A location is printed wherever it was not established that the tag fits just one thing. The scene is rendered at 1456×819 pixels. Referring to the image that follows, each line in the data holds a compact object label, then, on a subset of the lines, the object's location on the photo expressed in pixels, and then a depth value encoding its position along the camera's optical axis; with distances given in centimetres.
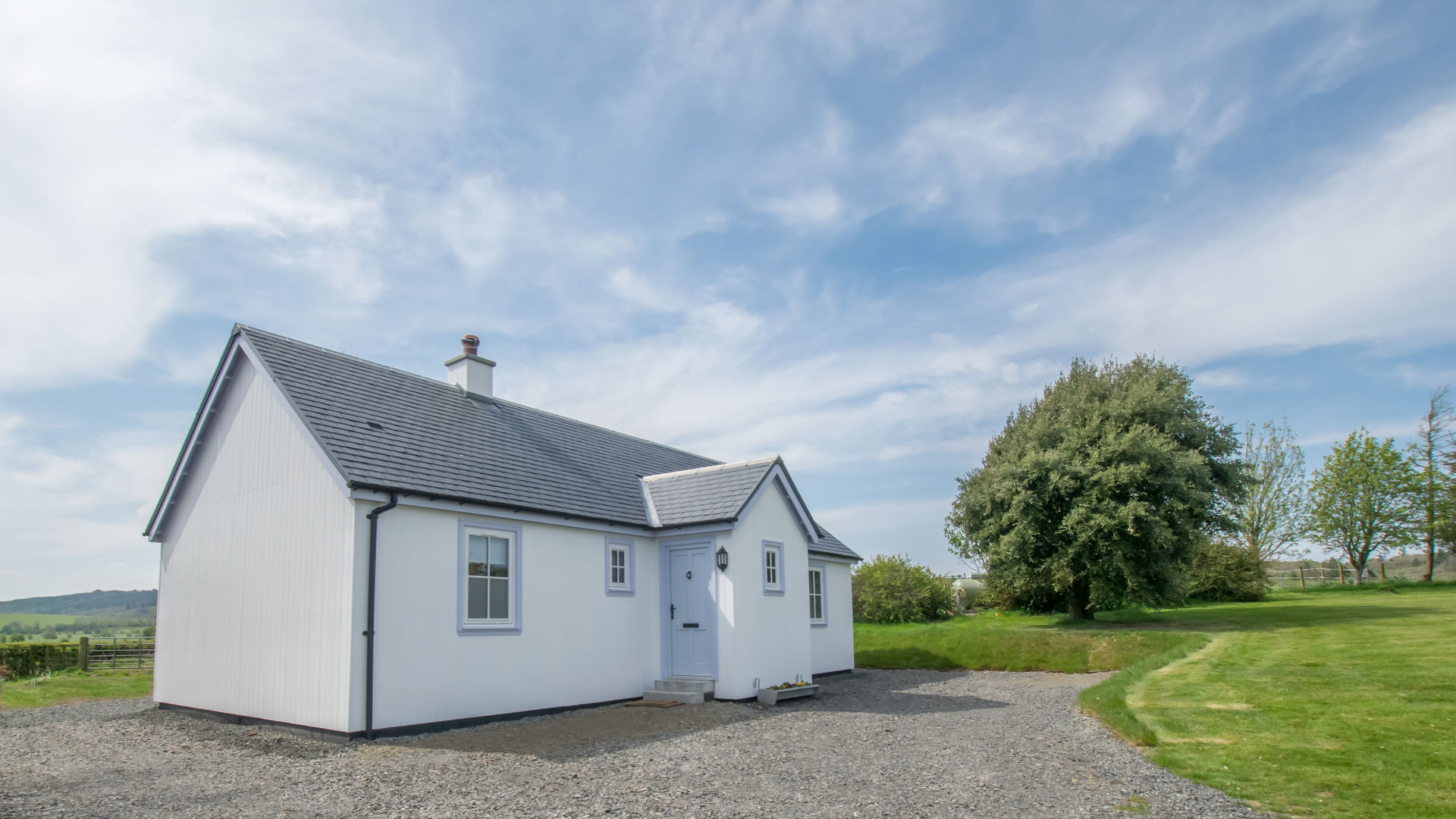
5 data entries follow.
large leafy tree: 2492
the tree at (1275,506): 4344
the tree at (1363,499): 4166
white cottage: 1180
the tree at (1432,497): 4131
